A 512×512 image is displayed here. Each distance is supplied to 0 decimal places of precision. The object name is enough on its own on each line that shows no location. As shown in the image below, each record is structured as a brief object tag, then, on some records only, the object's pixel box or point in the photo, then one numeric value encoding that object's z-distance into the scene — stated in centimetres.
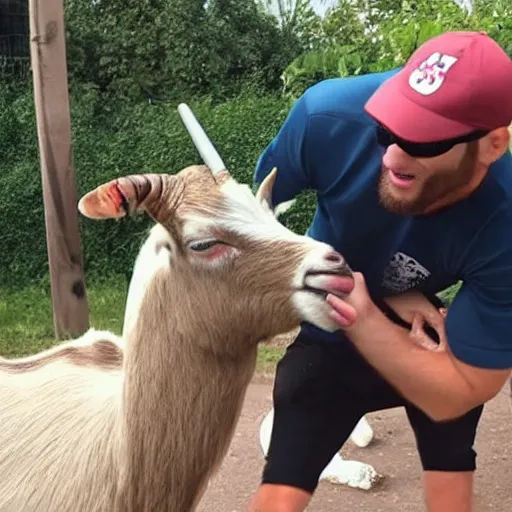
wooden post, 656
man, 258
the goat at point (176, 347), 258
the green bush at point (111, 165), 1000
